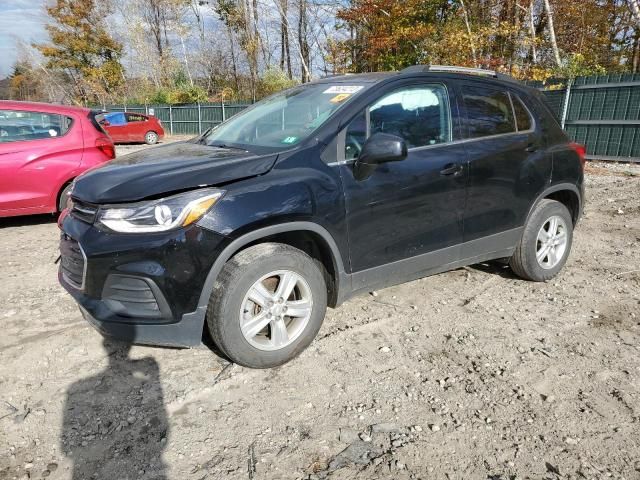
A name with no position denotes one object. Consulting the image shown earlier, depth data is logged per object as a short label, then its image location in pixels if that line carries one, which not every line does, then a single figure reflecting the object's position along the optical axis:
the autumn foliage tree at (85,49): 35.91
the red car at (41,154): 5.63
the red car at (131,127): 19.28
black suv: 2.50
